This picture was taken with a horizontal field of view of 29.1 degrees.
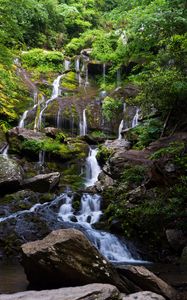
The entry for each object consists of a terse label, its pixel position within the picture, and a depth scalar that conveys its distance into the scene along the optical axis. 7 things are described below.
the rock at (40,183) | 12.92
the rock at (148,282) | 5.59
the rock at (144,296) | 4.83
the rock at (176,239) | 9.08
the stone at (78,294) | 4.48
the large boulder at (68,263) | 5.70
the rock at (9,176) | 12.57
